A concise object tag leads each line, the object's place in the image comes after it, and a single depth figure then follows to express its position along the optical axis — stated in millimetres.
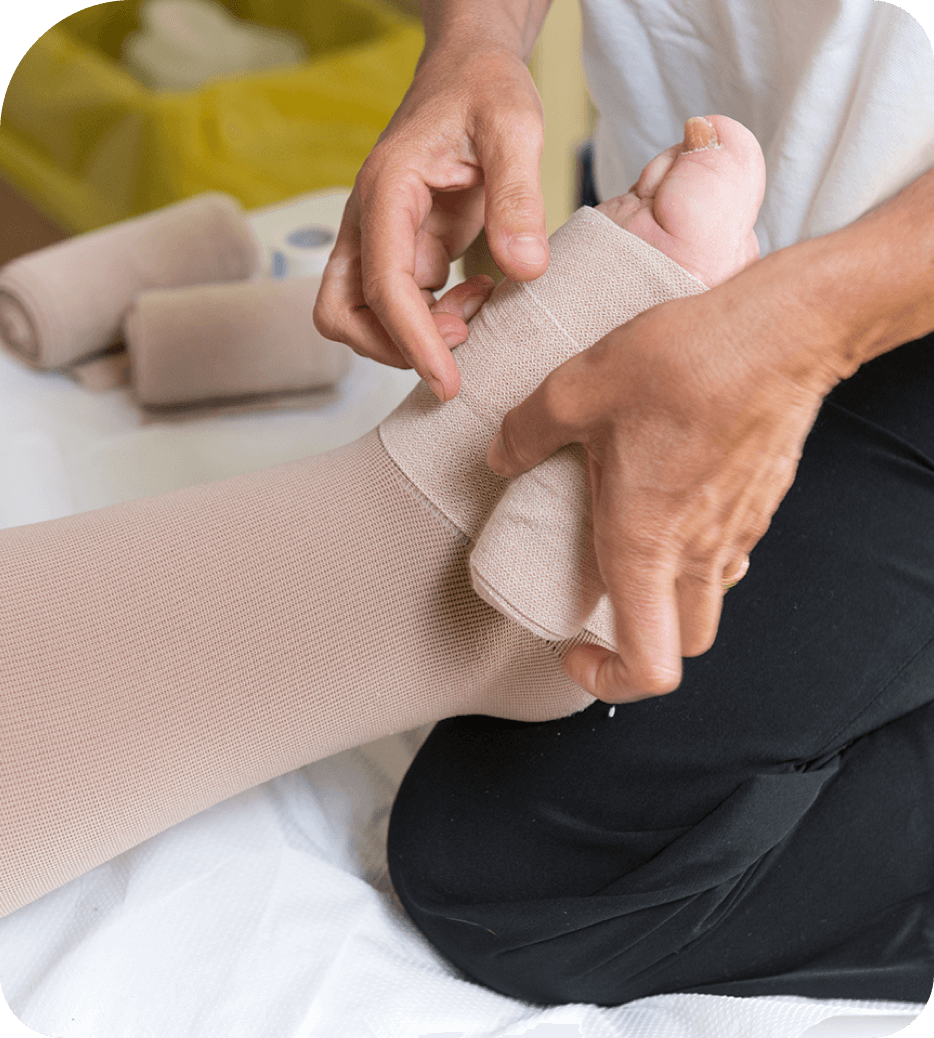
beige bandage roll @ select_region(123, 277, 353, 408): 1064
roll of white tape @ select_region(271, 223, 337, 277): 1243
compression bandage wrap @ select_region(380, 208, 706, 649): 555
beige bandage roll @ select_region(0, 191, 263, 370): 1116
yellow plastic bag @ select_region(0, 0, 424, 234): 1858
